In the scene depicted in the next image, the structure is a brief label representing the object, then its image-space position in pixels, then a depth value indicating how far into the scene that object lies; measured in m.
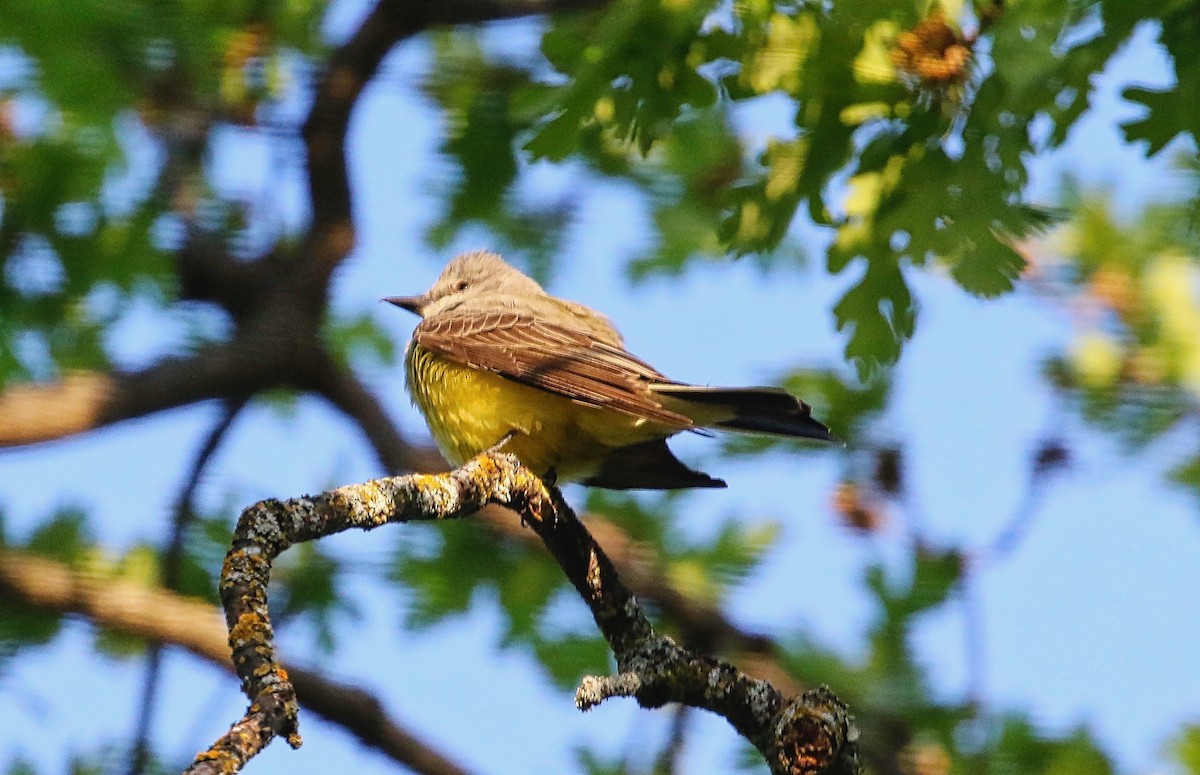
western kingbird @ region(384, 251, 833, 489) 7.43
